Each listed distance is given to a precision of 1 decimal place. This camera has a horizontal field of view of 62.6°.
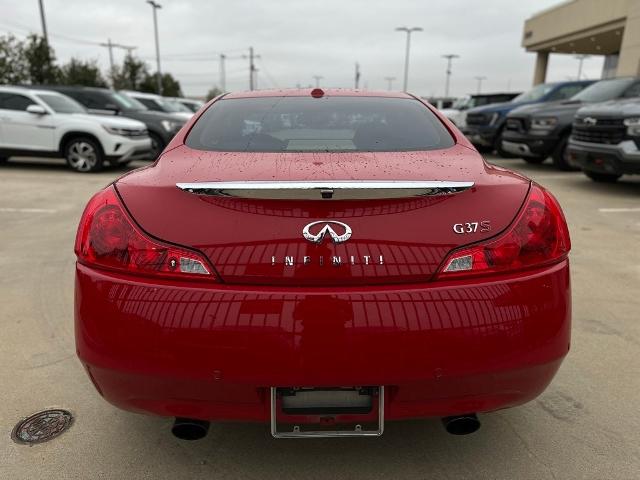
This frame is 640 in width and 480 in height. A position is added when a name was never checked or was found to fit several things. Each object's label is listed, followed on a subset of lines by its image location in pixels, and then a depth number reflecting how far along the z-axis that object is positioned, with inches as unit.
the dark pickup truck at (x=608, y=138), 268.8
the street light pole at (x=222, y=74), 2534.4
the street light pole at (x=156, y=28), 1481.3
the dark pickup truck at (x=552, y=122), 375.6
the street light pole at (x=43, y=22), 904.3
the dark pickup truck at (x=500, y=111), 479.8
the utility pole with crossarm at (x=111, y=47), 1729.8
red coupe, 61.3
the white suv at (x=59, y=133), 385.4
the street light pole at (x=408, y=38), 1888.5
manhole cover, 85.2
